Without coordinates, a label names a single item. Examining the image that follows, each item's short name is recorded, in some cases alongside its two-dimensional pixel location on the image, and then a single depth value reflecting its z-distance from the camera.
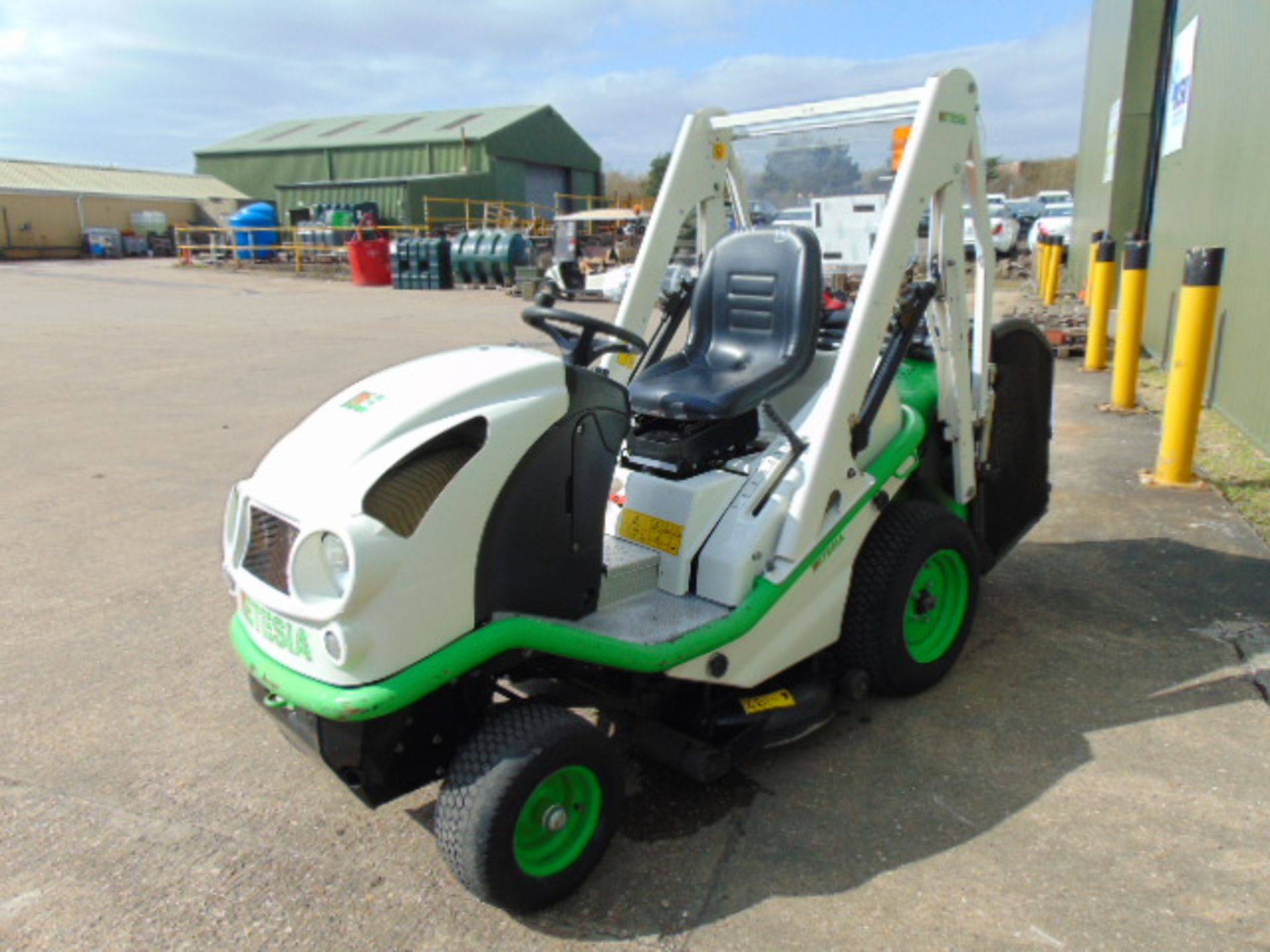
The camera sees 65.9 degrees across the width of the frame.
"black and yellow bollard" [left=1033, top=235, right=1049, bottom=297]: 16.19
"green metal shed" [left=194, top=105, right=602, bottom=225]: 39.69
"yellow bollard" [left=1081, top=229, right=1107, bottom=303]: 10.83
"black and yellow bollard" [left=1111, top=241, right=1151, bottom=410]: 7.39
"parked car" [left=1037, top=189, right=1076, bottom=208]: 33.81
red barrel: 24.58
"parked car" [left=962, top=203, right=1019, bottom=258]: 22.77
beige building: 40.78
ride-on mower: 2.35
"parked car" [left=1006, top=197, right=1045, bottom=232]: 33.22
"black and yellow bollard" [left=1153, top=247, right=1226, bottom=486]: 5.30
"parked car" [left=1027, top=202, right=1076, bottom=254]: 23.36
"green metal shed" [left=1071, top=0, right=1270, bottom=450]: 6.61
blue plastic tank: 30.28
